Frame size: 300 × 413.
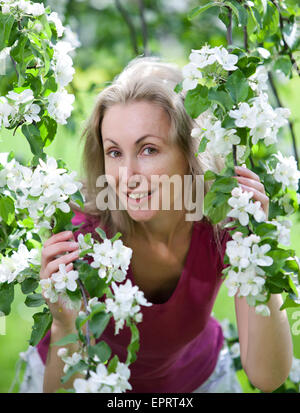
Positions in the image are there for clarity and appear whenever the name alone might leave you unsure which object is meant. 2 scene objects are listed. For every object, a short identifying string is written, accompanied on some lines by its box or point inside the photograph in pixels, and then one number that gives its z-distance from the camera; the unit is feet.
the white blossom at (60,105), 7.28
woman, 7.91
